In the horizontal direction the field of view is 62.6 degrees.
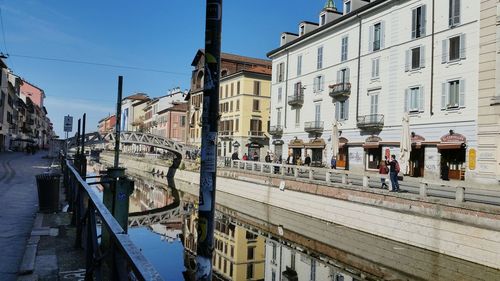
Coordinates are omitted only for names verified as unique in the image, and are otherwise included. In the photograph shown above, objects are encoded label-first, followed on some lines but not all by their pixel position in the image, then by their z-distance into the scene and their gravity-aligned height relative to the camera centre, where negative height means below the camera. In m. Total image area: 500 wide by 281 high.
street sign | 19.25 +0.87
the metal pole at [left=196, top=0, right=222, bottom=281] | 2.77 +0.07
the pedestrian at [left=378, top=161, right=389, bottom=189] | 22.41 -0.97
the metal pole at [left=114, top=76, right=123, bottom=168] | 10.97 +0.84
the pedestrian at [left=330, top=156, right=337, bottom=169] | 28.36 -0.87
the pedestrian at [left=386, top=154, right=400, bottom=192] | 16.53 -0.93
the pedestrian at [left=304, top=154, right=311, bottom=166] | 32.47 -0.91
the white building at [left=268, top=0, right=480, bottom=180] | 23.66 +4.90
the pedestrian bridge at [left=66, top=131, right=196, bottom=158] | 47.38 +0.35
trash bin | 9.62 -1.22
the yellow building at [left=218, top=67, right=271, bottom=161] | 52.84 +4.56
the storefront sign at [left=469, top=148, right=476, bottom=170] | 22.17 -0.21
